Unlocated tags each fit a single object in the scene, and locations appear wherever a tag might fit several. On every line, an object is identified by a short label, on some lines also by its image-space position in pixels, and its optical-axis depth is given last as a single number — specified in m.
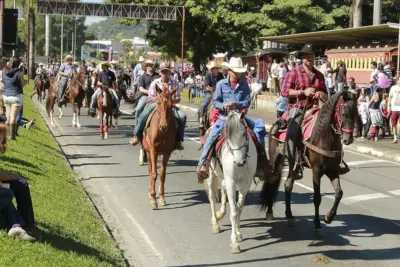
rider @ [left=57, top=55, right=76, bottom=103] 25.53
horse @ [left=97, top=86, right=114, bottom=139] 22.33
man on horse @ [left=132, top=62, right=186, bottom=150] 12.84
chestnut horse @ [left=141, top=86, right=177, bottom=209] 11.73
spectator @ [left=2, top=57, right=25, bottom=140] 16.92
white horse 9.16
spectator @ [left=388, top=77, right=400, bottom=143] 22.97
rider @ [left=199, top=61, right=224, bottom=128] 15.98
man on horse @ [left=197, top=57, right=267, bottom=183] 10.02
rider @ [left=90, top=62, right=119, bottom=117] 22.75
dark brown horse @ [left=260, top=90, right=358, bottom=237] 9.85
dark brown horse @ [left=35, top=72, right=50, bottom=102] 38.38
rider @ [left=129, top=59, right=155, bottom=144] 15.20
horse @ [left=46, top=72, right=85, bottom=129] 25.09
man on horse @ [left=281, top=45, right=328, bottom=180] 10.73
